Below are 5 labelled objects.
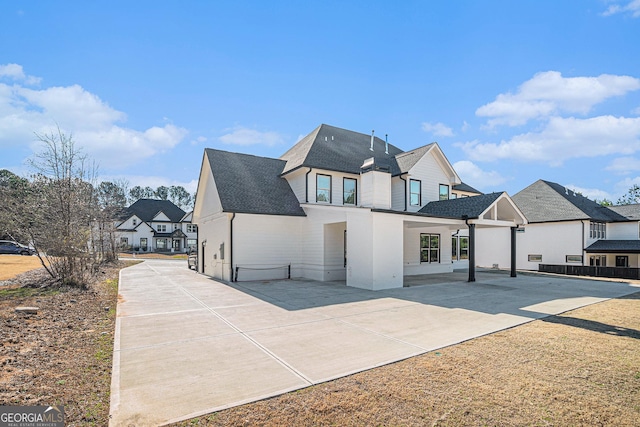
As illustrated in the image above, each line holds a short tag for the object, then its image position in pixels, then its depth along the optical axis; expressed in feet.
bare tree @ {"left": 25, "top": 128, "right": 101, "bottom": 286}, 42.29
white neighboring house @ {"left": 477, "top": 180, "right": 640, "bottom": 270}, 82.94
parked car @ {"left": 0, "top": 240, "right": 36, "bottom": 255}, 110.93
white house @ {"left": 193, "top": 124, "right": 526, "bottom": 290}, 46.21
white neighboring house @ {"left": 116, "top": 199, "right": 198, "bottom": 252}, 167.53
